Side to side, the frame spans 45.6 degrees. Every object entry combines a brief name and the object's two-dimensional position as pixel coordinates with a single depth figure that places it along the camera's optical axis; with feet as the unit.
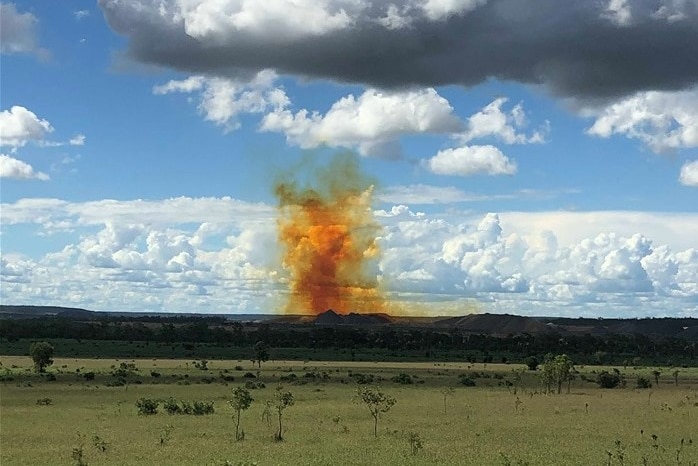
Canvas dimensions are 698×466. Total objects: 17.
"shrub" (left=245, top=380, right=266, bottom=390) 314.06
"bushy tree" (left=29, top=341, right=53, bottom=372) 379.76
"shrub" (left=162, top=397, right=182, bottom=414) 228.43
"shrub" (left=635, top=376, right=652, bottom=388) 344.41
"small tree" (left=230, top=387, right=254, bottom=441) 193.01
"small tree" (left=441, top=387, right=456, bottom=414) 294.13
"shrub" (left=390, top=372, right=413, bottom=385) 349.00
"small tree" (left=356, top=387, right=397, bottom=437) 196.95
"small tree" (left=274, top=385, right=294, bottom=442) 180.75
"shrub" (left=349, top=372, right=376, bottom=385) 349.61
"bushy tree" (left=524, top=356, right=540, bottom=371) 476.95
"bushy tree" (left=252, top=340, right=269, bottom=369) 466.62
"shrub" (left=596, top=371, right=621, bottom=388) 345.51
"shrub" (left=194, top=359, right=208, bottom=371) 419.31
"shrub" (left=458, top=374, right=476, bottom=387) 342.44
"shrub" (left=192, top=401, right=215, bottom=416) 226.79
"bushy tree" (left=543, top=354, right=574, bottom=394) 314.14
